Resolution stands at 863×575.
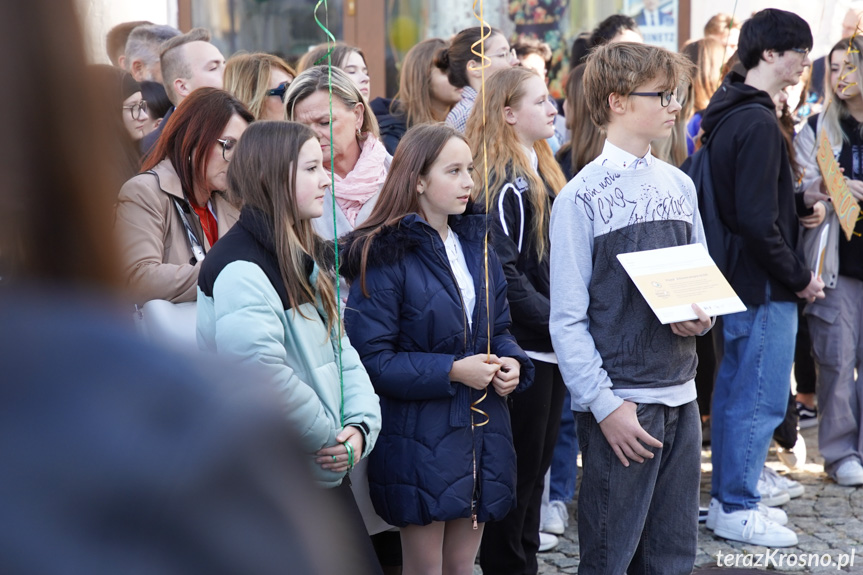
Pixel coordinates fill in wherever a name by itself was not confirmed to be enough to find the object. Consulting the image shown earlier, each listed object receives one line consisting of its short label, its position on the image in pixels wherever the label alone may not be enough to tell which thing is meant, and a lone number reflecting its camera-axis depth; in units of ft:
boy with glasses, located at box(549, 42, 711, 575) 18.94
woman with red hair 19.54
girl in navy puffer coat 19.08
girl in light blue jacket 16.28
